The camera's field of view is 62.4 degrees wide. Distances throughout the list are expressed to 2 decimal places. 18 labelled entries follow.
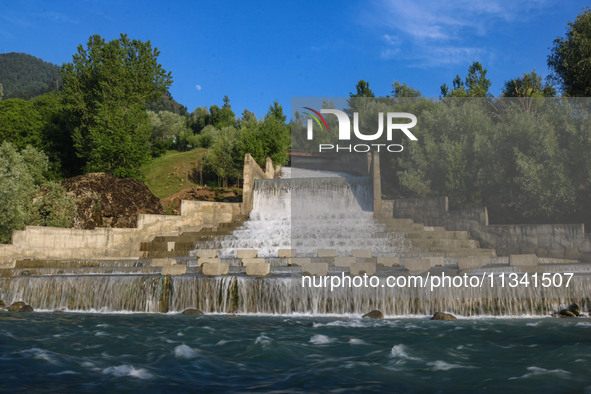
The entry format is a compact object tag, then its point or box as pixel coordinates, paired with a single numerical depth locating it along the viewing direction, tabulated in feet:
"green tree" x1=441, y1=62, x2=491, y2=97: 236.06
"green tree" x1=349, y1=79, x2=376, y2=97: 258.78
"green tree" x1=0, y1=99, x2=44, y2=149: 146.51
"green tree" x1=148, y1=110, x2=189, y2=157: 240.28
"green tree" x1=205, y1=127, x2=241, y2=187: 161.99
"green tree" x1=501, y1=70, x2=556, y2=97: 161.38
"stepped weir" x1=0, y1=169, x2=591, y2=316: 49.90
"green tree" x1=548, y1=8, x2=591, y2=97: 99.91
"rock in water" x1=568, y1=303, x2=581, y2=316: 47.42
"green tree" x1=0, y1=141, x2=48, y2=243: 77.30
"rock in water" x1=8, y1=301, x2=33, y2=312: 53.72
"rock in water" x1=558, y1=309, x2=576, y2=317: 47.16
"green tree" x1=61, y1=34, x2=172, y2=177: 128.98
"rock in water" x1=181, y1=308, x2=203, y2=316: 52.16
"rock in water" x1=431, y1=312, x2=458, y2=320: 47.11
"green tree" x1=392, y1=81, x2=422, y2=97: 251.60
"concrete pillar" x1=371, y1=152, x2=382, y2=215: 110.11
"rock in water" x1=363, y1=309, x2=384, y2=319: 48.73
